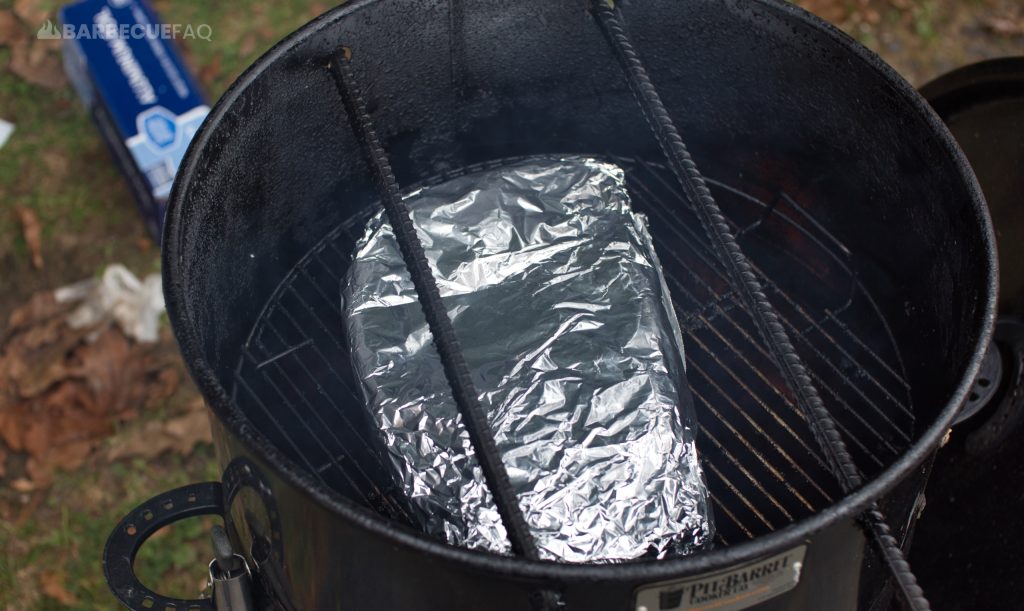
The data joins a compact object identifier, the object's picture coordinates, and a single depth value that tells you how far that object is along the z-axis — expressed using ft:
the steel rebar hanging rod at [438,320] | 3.76
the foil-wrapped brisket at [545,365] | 4.64
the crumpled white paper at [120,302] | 9.42
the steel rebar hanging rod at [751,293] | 3.67
